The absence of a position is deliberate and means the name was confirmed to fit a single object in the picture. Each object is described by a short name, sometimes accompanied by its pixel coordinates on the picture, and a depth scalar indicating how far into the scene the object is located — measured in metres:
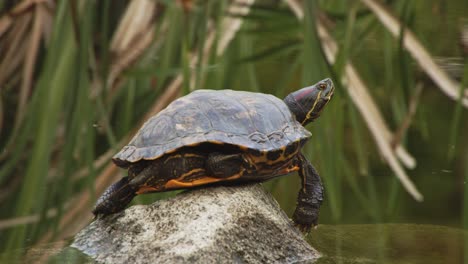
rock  3.90
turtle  4.14
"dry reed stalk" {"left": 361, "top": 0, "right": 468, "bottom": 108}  6.24
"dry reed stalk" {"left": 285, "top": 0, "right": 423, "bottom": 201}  5.82
